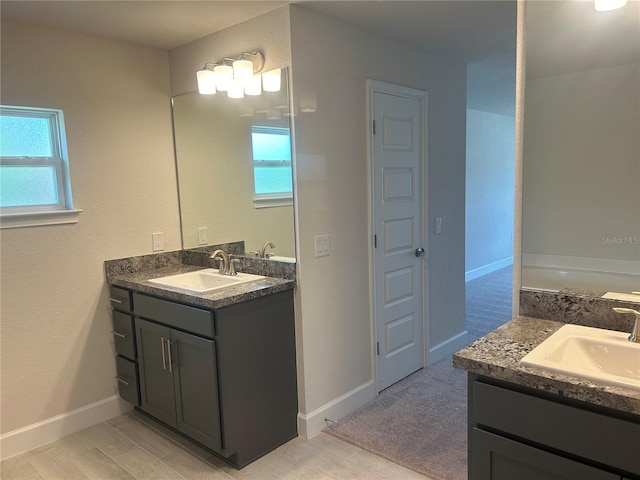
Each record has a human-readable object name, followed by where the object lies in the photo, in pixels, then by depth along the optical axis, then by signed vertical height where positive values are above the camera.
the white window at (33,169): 2.49 +0.15
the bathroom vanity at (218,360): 2.27 -0.90
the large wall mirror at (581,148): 1.59 +0.10
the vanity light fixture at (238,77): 2.51 +0.62
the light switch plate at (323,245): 2.60 -0.34
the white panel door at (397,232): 2.98 -0.33
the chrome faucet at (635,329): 1.47 -0.49
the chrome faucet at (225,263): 2.79 -0.46
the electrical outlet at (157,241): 3.06 -0.33
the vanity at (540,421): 1.19 -0.67
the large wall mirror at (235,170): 2.57 +0.11
